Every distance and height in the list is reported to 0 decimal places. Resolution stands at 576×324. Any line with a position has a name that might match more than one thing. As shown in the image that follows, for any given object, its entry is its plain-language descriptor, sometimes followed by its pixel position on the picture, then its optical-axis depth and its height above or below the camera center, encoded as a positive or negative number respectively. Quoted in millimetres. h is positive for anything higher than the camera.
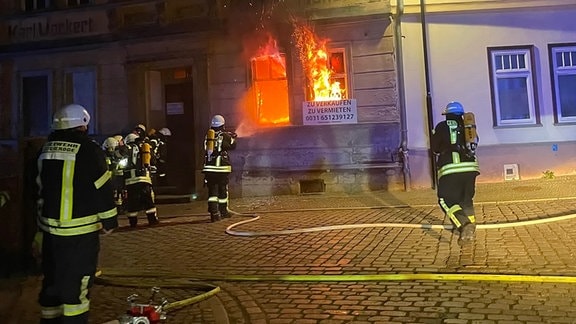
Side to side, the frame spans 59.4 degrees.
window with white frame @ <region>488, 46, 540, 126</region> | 12094 +2215
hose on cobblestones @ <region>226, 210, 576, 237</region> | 7172 -637
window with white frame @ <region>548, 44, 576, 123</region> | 12047 +2282
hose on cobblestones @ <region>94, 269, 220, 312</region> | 4717 -943
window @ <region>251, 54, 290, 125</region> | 12812 +2579
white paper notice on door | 13977 +2382
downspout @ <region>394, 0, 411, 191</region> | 11984 +2791
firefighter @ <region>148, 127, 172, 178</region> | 9855 +1049
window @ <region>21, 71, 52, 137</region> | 14773 +2831
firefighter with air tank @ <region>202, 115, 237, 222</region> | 9141 +500
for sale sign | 12133 +1802
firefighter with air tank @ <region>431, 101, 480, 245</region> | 6461 +71
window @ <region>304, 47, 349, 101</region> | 12406 +2766
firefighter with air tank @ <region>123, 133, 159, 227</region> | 9305 +245
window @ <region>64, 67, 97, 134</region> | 14109 +3116
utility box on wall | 11773 +123
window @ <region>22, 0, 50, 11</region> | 14752 +5782
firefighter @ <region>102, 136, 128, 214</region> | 9617 +771
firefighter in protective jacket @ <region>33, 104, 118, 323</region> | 3666 -126
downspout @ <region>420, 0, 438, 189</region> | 11844 +2204
